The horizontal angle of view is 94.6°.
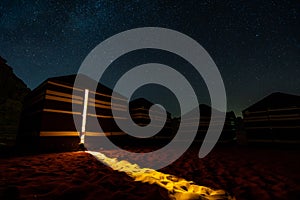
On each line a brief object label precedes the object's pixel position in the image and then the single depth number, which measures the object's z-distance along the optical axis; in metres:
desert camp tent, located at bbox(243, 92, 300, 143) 7.07
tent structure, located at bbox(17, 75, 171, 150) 5.46
